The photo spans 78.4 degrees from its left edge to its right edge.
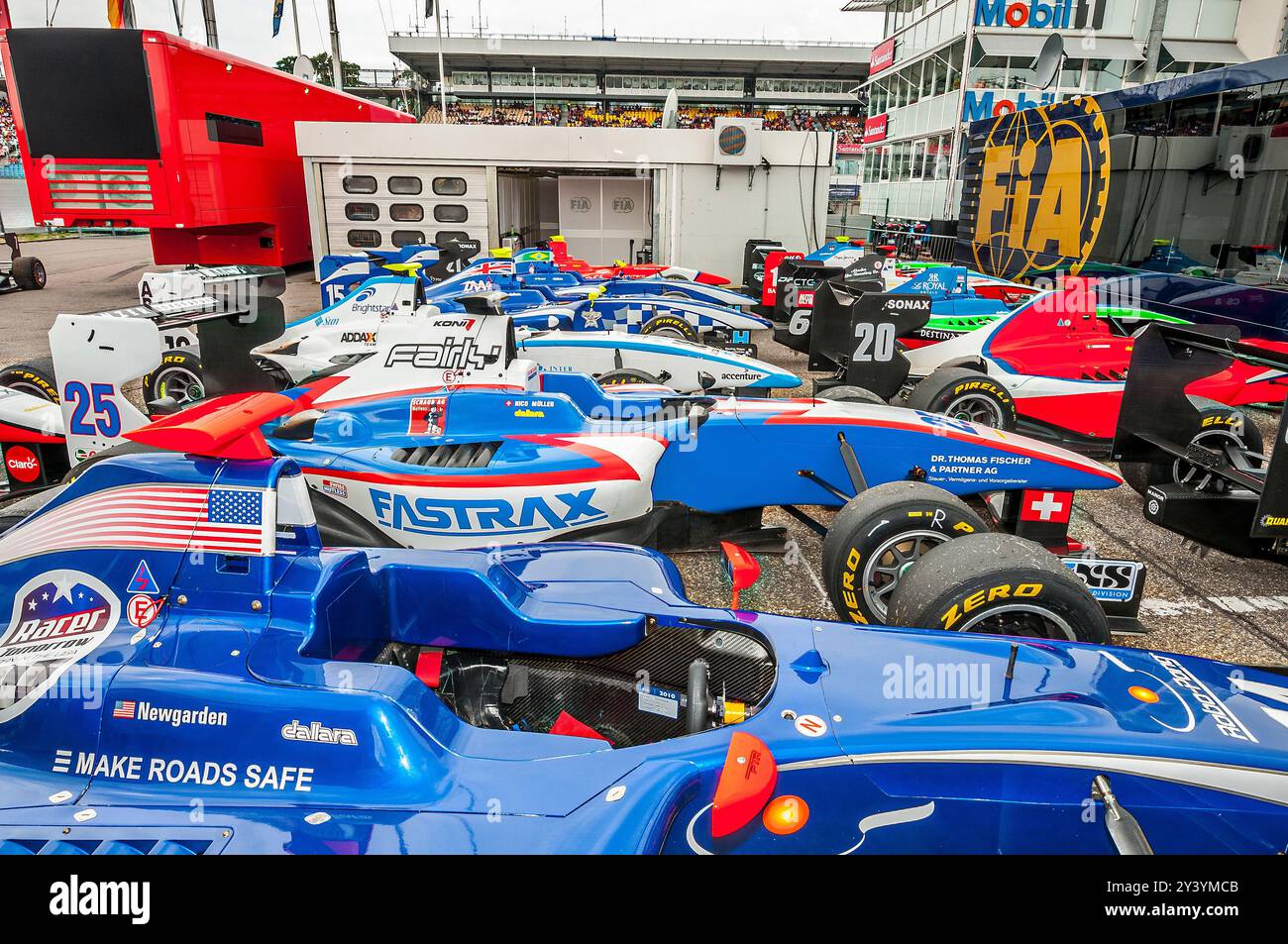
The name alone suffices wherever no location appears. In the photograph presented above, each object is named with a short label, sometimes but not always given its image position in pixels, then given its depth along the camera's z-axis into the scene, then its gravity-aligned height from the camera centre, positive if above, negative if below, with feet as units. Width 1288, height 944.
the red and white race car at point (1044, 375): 22.22 -4.35
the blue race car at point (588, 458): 14.35 -4.27
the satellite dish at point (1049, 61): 66.03 +13.96
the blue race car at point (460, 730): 6.43 -4.28
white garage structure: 59.31 +3.32
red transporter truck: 49.75 +6.00
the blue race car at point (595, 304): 32.50 -3.40
